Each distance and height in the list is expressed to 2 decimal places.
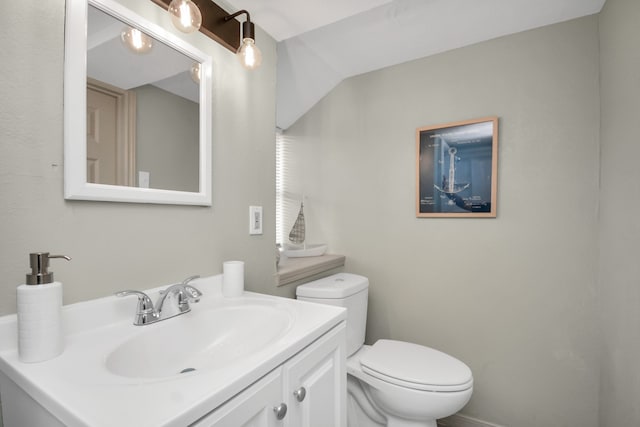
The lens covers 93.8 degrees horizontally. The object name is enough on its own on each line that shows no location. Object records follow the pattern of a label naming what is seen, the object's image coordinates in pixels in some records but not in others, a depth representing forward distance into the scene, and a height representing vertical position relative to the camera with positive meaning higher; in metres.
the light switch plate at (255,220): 1.28 -0.03
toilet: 1.25 -0.71
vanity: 0.48 -0.31
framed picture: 1.59 +0.25
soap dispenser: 0.59 -0.20
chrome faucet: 0.82 -0.26
